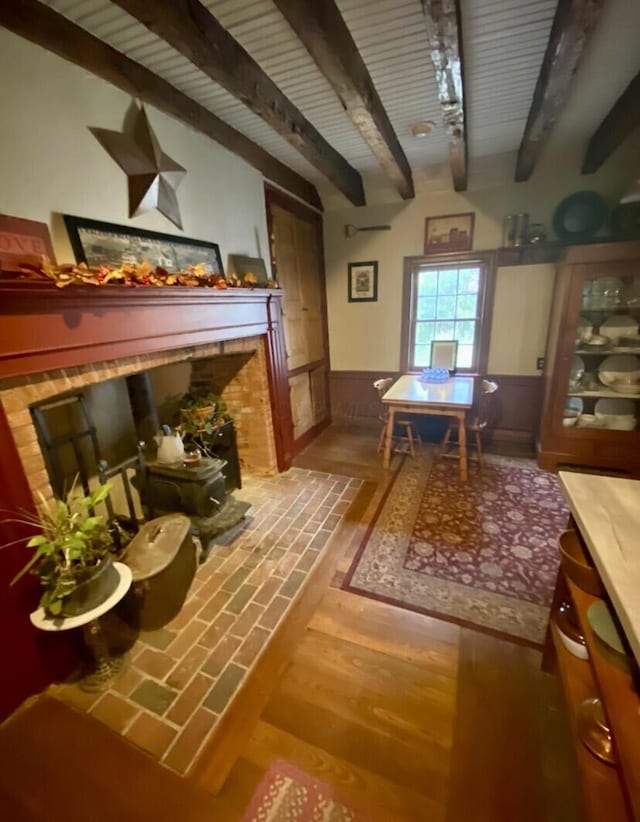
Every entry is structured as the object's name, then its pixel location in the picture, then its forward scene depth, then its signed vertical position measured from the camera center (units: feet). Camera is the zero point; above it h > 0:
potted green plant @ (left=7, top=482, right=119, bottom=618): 4.53 -3.15
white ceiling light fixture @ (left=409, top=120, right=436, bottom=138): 8.34 +3.92
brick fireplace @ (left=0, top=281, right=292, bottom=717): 4.46 -0.62
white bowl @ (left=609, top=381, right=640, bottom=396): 9.62 -2.71
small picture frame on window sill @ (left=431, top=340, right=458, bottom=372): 12.77 -2.06
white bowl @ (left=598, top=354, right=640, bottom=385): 9.71 -2.22
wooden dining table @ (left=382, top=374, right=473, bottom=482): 9.78 -2.89
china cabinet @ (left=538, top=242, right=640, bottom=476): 9.30 -2.18
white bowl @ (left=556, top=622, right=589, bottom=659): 3.60 -3.57
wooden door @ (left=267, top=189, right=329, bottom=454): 11.12 -0.14
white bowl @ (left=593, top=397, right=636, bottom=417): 9.90 -3.30
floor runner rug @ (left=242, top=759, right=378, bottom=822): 3.76 -5.30
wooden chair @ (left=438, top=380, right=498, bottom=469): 10.46 -3.51
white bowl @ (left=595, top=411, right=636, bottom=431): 9.88 -3.69
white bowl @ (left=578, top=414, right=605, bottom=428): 10.11 -3.73
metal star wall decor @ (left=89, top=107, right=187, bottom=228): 5.92 +2.55
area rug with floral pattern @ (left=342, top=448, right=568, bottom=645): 6.17 -5.24
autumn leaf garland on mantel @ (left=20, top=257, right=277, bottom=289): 4.50 +0.54
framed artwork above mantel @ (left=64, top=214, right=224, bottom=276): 5.46 +1.13
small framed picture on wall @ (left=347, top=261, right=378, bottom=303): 13.39 +0.63
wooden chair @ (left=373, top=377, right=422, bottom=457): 11.77 -4.71
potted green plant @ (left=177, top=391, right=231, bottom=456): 8.58 -2.70
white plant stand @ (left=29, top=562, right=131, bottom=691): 4.68 -4.64
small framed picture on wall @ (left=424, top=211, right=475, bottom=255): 11.78 +2.02
